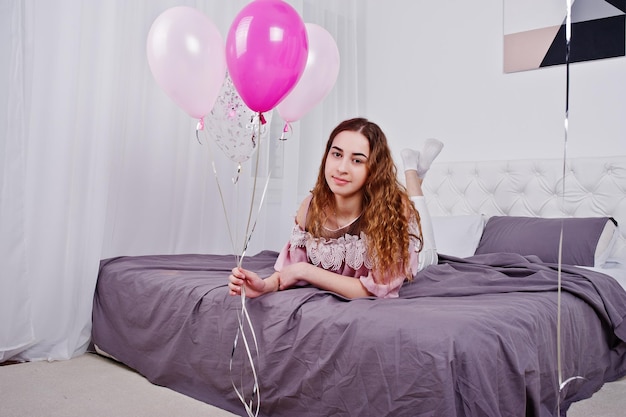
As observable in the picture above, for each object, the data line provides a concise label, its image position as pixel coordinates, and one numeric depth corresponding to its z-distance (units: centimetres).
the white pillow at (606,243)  274
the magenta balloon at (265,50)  171
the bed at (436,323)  141
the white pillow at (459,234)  320
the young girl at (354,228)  186
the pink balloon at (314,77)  249
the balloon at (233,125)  290
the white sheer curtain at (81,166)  245
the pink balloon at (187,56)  208
